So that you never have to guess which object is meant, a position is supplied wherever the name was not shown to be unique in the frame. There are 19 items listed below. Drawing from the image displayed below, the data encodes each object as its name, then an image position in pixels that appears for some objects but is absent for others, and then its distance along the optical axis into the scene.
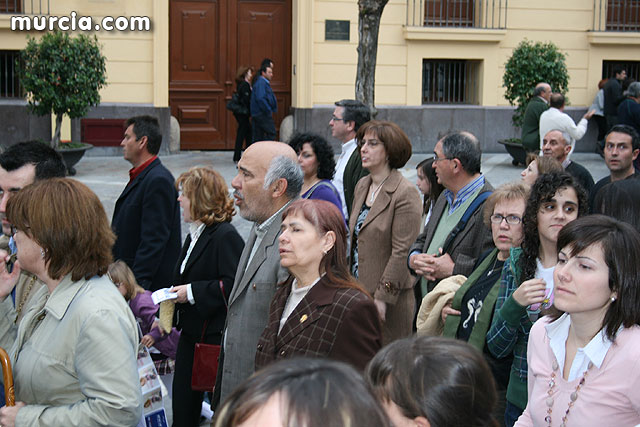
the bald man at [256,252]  4.14
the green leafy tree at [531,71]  16.72
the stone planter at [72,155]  14.59
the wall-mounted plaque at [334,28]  17.66
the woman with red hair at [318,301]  3.42
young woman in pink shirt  3.06
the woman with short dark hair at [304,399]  1.42
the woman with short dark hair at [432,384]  2.23
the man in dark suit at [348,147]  7.17
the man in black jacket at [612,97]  17.62
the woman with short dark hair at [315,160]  6.37
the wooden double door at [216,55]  17.70
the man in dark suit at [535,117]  14.05
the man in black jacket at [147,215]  6.00
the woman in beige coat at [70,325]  3.14
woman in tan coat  5.70
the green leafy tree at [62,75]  14.19
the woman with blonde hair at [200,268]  5.12
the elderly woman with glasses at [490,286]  4.14
